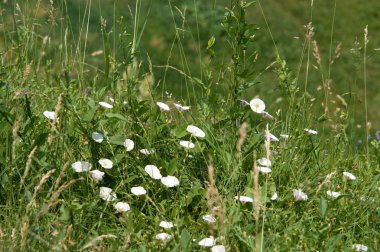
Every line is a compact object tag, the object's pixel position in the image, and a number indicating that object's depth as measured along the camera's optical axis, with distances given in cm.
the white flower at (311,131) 656
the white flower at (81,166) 568
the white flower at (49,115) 596
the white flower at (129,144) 598
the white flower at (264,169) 588
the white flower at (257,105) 635
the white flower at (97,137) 587
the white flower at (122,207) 550
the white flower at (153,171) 579
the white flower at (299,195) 576
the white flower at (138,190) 565
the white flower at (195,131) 609
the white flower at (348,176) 634
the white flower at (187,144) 603
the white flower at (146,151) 609
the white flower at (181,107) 655
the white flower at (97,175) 570
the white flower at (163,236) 516
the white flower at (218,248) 492
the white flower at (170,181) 575
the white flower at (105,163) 579
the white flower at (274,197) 573
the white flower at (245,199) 558
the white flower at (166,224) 531
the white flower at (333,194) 594
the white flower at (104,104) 615
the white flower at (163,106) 638
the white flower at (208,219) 510
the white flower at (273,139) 641
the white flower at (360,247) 533
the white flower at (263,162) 600
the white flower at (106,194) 562
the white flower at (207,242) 497
